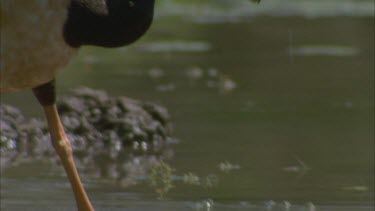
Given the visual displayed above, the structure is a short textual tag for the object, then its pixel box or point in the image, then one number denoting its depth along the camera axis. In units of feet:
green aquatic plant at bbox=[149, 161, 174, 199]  58.70
